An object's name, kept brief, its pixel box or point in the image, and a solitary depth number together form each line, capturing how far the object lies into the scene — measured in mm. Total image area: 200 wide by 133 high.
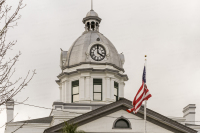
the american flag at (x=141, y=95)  32094
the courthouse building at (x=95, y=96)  37062
